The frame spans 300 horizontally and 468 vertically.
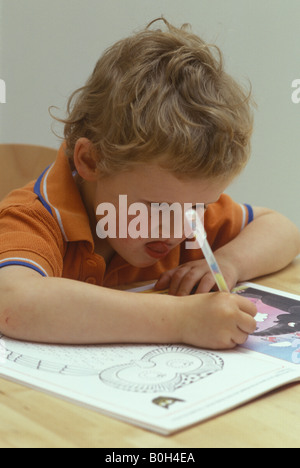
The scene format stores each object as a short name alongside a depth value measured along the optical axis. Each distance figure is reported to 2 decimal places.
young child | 1.14
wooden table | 0.96
